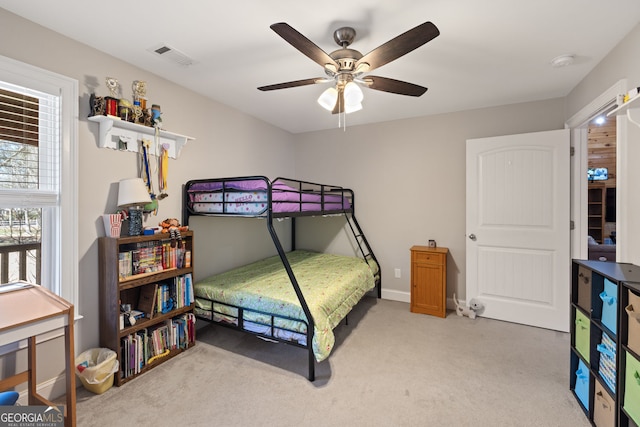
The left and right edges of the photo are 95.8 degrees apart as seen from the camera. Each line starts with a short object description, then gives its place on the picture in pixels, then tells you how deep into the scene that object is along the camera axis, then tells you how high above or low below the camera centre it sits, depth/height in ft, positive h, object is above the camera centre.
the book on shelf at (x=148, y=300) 7.19 -2.23
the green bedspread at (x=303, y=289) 6.93 -2.16
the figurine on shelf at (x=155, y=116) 7.59 +2.52
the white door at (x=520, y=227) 9.22 -0.52
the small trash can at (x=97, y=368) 6.03 -3.33
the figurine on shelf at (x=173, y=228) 7.55 -0.45
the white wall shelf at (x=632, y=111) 5.29 +1.94
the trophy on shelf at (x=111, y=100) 6.56 +2.55
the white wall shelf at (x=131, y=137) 6.71 +1.95
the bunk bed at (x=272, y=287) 6.88 -2.13
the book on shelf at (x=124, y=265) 6.59 -1.23
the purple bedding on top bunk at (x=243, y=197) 7.41 +0.40
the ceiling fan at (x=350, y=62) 4.60 +2.83
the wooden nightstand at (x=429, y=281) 10.32 -2.50
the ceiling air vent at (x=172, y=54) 6.61 +3.74
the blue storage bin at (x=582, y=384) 5.58 -3.42
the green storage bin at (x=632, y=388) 4.26 -2.69
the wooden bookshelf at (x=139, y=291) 6.54 -2.05
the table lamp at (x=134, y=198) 6.79 +0.32
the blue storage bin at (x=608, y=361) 4.90 -2.61
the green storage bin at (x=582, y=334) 5.71 -2.49
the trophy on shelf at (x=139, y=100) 7.14 +2.82
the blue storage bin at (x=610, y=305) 4.87 -1.60
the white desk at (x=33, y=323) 4.07 -1.63
